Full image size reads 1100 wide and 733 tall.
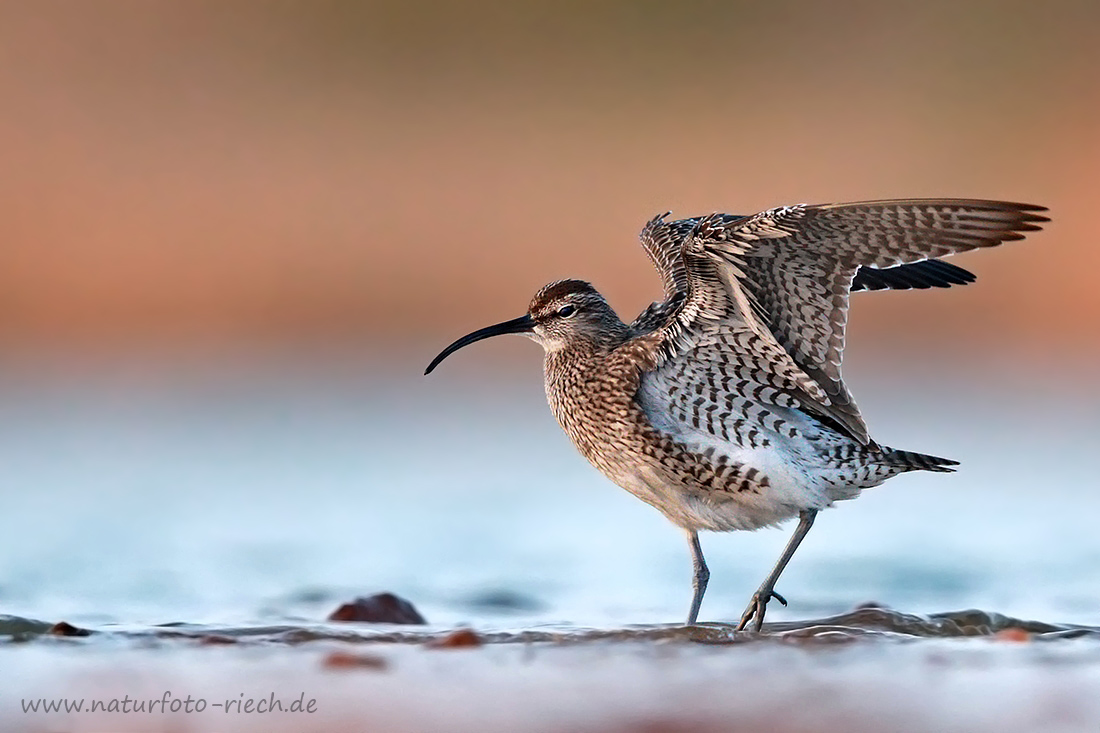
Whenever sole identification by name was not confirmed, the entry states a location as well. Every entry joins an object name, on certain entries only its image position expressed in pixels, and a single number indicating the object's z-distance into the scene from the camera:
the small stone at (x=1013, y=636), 13.27
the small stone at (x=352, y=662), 12.08
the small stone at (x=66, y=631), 13.11
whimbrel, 13.38
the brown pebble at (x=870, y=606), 14.61
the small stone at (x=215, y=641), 12.88
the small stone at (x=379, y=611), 14.22
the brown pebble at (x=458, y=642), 12.92
